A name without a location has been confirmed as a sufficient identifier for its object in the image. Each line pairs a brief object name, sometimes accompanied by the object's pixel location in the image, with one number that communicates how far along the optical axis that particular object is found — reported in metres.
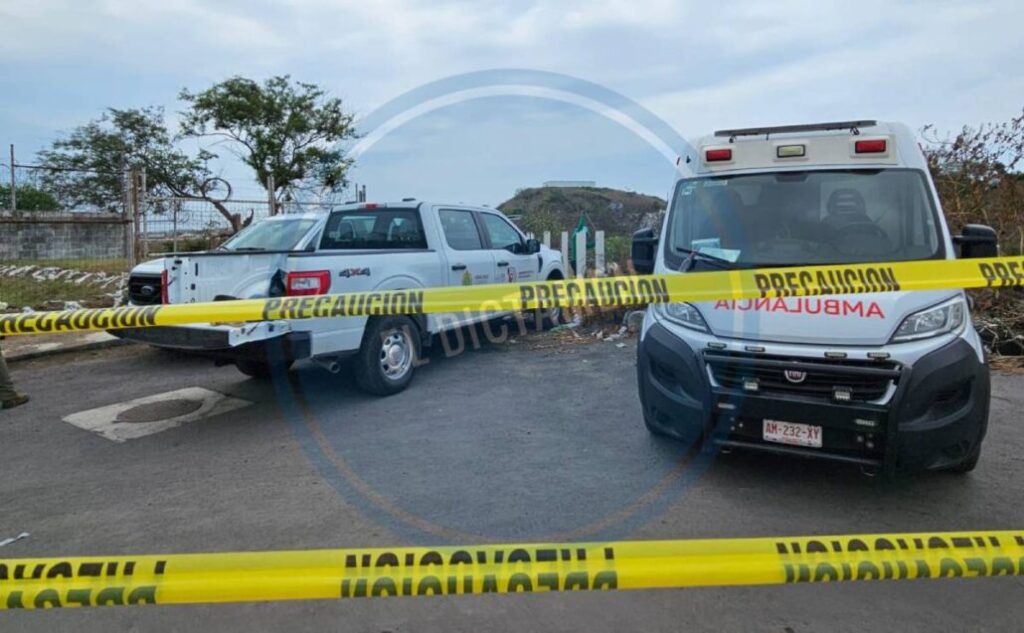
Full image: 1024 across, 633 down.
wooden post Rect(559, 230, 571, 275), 12.15
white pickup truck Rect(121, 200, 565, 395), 5.03
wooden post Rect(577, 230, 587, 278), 11.61
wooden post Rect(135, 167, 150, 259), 10.67
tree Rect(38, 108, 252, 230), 23.41
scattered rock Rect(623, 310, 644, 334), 8.70
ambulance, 3.14
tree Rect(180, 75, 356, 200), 23.22
